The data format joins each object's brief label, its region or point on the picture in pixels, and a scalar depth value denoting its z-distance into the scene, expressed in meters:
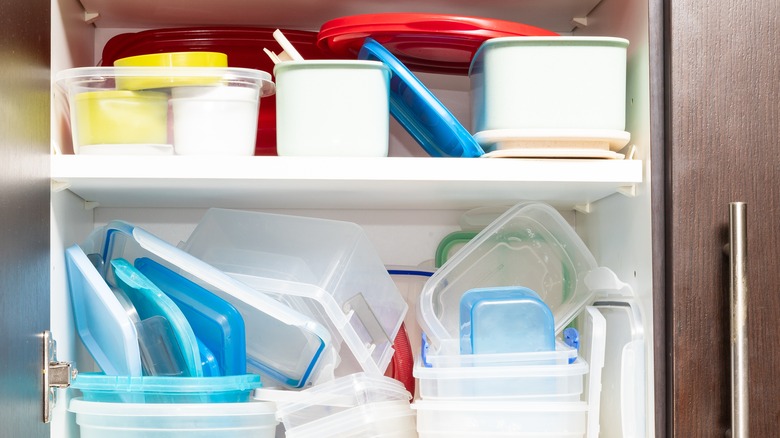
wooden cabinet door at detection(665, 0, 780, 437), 1.33
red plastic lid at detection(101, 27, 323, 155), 1.52
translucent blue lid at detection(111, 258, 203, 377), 1.37
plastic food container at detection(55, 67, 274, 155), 1.36
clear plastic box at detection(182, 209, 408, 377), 1.46
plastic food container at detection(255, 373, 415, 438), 1.40
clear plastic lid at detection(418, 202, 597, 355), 1.49
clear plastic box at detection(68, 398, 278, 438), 1.36
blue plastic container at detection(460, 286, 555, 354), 1.37
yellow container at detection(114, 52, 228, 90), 1.36
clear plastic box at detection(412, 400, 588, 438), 1.37
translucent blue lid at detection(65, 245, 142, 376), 1.36
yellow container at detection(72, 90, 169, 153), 1.36
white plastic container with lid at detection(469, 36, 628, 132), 1.37
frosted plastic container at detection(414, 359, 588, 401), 1.37
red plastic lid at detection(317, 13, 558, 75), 1.41
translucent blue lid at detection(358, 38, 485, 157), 1.40
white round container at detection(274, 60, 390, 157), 1.37
